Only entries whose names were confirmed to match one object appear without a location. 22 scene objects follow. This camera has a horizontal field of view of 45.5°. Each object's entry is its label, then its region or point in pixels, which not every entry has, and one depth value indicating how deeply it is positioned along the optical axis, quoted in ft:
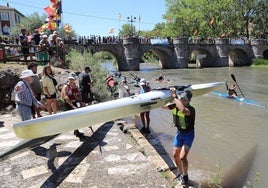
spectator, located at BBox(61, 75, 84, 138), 26.14
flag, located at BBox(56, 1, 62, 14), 66.47
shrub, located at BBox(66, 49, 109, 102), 45.98
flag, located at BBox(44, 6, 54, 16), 64.64
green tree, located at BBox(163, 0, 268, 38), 191.83
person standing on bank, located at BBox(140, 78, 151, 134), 31.83
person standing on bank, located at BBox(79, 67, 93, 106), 30.50
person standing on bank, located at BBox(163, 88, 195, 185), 19.34
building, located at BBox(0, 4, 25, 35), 196.13
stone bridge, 156.04
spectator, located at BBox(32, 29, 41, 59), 54.65
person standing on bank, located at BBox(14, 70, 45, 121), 20.45
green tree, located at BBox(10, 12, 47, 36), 164.86
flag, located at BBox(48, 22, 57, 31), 64.59
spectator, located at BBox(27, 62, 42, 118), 26.61
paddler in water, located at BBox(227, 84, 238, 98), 61.16
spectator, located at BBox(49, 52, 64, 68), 46.91
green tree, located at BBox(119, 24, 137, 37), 286.66
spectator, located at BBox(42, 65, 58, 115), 26.22
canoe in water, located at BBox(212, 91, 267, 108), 55.32
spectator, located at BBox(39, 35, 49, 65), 46.75
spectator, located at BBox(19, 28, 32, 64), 45.69
